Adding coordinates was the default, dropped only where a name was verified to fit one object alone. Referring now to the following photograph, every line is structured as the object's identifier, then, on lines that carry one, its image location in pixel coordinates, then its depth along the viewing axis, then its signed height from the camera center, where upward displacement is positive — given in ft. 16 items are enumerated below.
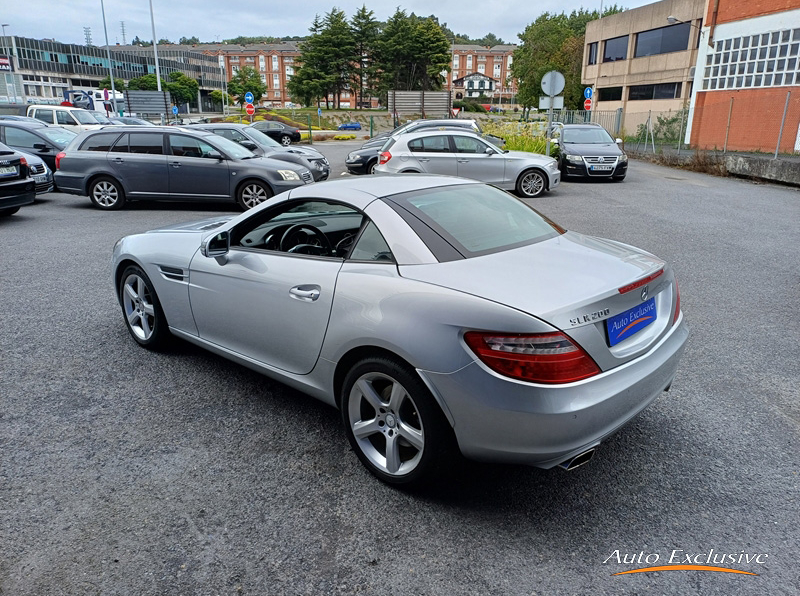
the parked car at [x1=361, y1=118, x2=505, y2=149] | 61.00 -1.65
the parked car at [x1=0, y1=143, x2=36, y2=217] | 34.14 -4.08
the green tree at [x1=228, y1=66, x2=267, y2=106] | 347.56 +13.65
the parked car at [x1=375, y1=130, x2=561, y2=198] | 45.98 -3.68
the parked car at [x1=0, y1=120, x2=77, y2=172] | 49.85 -2.62
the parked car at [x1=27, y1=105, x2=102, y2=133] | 77.71 -1.10
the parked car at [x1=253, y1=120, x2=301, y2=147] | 111.14 -3.86
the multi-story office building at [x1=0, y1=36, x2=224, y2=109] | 324.60 +24.12
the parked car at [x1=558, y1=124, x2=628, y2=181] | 55.01 -4.08
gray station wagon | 39.73 -3.85
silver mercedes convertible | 8.37 -3.12
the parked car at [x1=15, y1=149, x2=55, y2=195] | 43.60 -4.58
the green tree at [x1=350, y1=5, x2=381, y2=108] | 296.71 +30.09
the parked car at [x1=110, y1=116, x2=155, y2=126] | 89.07 -1.81
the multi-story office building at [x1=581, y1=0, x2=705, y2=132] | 136.87 +12.81
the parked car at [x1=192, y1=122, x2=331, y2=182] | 49.85 -3.45
